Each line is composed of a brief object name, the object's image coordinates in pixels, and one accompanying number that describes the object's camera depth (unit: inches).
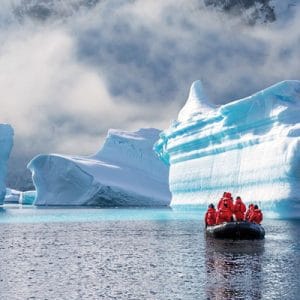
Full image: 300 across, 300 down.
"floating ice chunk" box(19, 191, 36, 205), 3452.3
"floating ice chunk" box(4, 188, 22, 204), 4185.5
